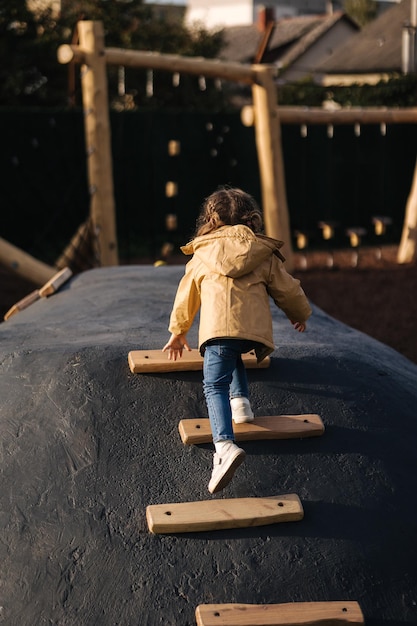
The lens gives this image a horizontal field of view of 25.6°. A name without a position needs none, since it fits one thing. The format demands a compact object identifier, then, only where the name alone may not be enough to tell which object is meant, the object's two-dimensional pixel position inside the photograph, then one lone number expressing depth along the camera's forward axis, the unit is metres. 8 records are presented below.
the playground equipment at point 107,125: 11.54
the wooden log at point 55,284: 8.02
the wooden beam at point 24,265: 11.41
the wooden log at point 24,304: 7.88
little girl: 4.39
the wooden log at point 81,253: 11.88
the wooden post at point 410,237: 14.86
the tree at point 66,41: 21.22
